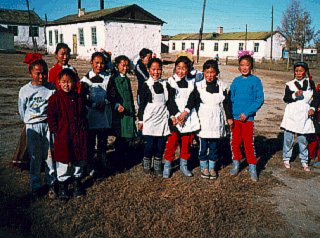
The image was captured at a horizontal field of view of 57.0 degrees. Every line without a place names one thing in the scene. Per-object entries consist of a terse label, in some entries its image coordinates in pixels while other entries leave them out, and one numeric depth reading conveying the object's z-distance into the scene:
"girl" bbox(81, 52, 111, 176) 4.22
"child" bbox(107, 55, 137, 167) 4.48
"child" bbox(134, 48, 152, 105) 6.32
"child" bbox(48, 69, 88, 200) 3.47
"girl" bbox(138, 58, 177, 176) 4.26
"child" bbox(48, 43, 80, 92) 4.38
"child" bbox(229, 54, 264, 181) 4.38
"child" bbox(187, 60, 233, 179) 4.30
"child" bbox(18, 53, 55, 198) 3.58
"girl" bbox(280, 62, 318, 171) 4.73
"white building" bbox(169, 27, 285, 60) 47.22
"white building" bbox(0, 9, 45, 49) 41.07
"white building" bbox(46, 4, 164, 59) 26.20
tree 38.28
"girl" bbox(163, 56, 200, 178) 4.28
